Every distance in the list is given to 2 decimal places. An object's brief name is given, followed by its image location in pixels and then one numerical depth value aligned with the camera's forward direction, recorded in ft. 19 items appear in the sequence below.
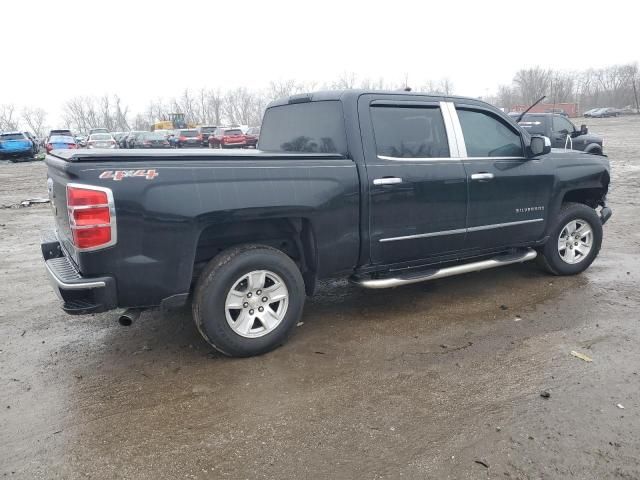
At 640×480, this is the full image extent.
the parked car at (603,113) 232.53
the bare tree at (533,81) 306.35
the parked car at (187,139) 110.90
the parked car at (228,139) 96.94
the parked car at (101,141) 88.02
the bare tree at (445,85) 291.46
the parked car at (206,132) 117.50
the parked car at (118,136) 117.72
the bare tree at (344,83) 280.39
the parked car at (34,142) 98.48
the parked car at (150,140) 100.22
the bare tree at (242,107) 344.69
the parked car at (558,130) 46.34
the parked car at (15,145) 93.04
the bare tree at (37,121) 395.96
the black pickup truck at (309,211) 10.88
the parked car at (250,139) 97.30
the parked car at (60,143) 87.69
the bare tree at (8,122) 377.91
